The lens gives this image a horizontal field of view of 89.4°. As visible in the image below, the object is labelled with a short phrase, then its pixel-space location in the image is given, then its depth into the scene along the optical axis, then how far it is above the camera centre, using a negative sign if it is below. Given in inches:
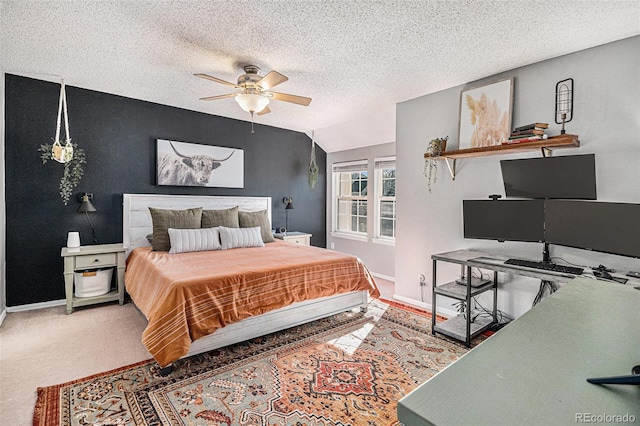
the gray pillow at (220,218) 167.0 -7.2
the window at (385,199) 203.3 +4.4
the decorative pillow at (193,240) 143.6 -16.1
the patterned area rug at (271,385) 73.9 -47.9
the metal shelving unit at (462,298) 107.9 -32.0
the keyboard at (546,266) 90.2 -17.5
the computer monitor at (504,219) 106.7 -4.4
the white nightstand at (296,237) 201.3 -20.0
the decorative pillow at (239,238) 154.8 -16.1
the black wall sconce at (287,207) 217.4 -1.3
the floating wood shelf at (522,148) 100.2 +20.4
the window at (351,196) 223.8 +6.9
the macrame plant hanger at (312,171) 232.1 +24.9
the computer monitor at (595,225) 85.1 -5.1
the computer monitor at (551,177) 96.5 +9.8
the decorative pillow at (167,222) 148.3 -8.5
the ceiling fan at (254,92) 114.9 +41.0
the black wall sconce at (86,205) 142.6 -0.8
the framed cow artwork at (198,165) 170.1 +22.1
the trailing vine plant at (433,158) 134.1 +20.8
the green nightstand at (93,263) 134.3 -25.8
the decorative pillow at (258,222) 178.2 -9.6
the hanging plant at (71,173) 143.9 +13.7
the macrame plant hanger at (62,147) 131.6 +23.4
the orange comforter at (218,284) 89.6 -27.2
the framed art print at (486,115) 119.6 +35.7
